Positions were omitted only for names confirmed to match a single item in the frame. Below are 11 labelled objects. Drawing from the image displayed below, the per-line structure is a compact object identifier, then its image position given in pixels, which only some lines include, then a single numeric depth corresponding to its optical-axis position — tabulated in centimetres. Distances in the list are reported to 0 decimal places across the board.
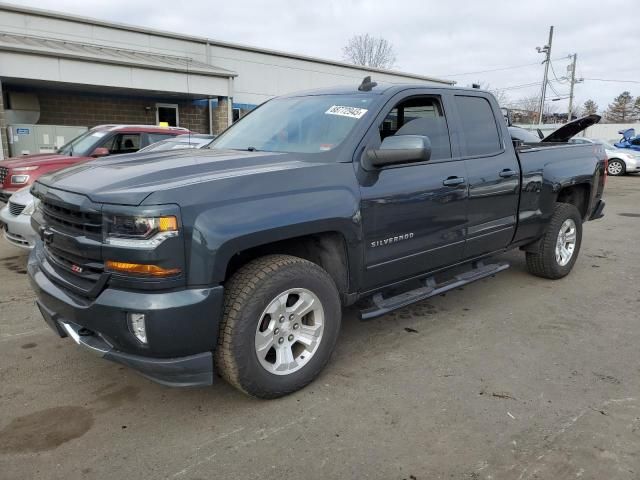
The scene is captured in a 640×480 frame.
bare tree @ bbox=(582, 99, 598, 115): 9174
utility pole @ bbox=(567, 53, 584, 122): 4844
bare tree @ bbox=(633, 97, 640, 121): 7956
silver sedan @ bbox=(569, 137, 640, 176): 2141
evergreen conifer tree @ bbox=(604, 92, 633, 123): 8588
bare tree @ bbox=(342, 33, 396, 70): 5611
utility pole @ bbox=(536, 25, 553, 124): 4131
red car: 750
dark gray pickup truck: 254
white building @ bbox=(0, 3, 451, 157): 1388
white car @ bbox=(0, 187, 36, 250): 554
